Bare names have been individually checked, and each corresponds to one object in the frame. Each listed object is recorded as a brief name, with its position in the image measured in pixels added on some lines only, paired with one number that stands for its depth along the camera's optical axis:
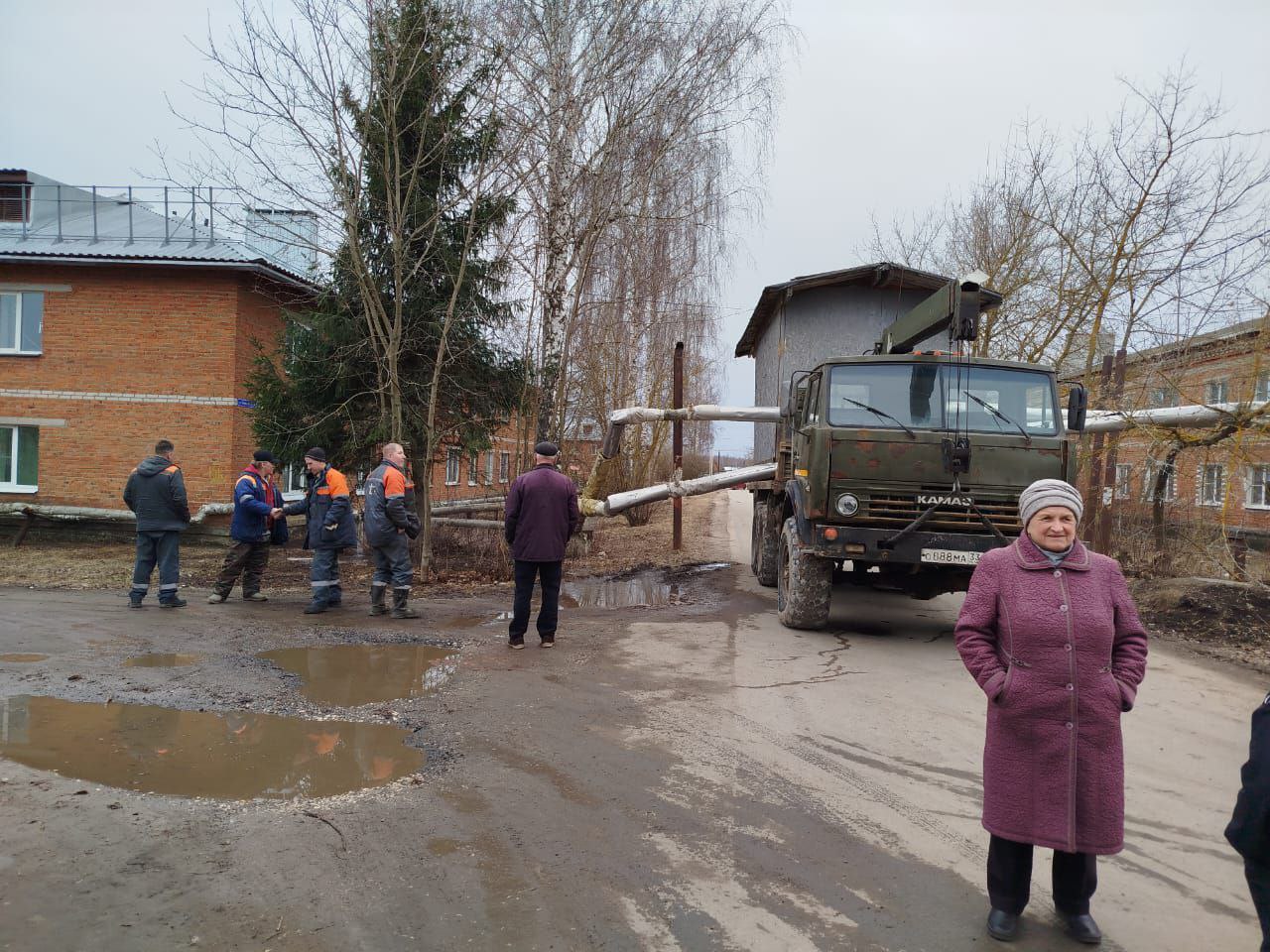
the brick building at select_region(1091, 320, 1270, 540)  9.55
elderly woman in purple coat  2.98
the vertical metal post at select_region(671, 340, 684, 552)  16.25
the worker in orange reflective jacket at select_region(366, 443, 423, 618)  8.87
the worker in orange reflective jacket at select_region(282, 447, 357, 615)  9.14
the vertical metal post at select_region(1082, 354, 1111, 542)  12.69
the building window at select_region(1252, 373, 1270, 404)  9.56
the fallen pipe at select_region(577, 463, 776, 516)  13.68
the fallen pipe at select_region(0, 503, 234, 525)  16.69
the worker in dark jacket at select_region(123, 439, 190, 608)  9.24
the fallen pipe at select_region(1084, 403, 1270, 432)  9.13
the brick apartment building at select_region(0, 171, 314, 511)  17.70
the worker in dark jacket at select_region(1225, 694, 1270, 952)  2.32
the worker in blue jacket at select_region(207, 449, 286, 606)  9.57
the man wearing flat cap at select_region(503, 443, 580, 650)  7.66
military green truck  7.87
